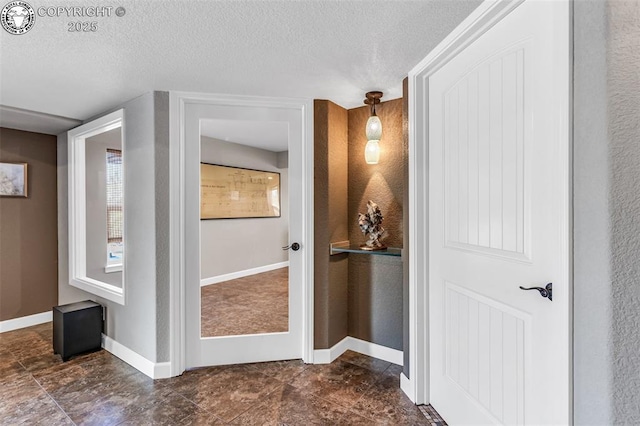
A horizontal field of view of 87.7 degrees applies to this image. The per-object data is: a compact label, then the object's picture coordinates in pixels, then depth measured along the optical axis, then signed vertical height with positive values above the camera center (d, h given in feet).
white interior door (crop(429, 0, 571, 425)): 3.87 -0.19
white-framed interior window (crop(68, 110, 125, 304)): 9.78 +0.08
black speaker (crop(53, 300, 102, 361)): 8.76 -3.20
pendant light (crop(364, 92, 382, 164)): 8.09 +1.92
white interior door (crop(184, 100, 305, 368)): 8.13 -0.83
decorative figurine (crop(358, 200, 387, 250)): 8.36 -0.41
